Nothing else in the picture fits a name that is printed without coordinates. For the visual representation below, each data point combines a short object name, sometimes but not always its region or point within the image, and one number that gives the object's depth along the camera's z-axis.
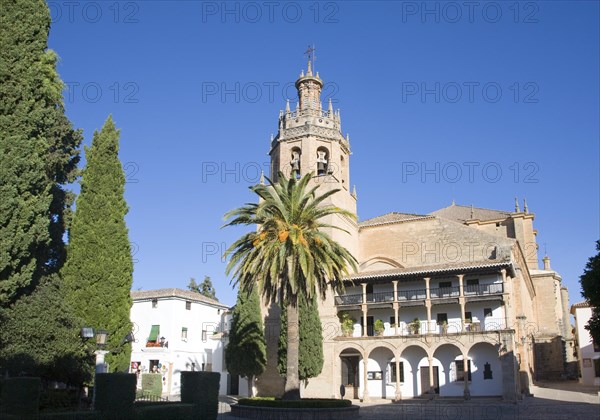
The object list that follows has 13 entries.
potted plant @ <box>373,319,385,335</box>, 37.72
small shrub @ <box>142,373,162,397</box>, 37.94
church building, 34.94
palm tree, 26.36
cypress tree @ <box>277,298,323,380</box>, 35.56
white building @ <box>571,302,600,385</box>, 44.38
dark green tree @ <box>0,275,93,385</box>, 22.25
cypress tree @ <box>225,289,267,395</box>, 36.72
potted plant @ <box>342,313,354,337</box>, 38.19
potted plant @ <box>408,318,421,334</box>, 36.84
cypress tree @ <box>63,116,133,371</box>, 25.53
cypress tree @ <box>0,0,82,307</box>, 20.95
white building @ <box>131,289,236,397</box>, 42.97
